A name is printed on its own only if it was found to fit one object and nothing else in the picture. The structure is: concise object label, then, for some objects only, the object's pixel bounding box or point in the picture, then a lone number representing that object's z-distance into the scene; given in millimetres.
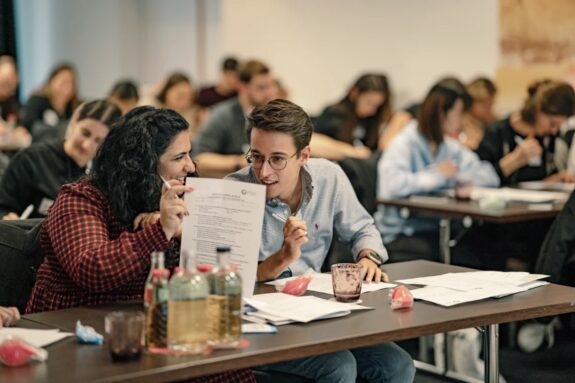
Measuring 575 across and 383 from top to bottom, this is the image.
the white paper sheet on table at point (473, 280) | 2814
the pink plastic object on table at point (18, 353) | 2049
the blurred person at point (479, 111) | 7234
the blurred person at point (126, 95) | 7418
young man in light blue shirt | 2791
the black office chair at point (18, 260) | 2906
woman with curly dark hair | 2562
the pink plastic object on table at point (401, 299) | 2570
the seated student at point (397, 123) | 7660
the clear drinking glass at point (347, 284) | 2674
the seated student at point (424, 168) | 5195
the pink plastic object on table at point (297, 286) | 2721
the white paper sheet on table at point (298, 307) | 2436
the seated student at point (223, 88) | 9273
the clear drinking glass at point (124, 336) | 2074
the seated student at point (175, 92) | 9023
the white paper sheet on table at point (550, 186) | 5621
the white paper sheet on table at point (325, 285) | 2816
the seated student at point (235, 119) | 6938
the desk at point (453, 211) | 4565
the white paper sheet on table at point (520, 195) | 5074
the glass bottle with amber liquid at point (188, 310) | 2154
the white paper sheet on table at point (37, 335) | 2215
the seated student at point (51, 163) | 4180
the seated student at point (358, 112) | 7336
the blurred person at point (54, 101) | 8945
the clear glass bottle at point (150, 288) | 2227
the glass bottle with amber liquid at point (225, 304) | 2199
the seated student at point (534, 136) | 5941
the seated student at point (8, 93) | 9080
